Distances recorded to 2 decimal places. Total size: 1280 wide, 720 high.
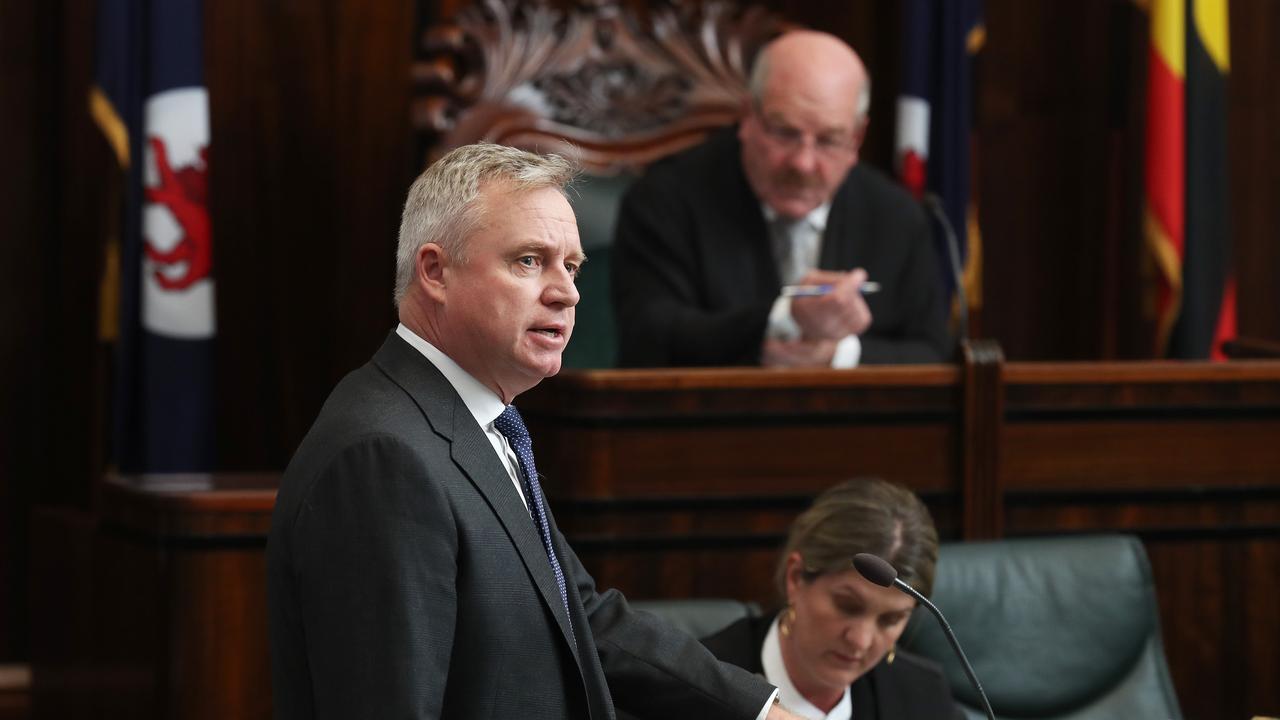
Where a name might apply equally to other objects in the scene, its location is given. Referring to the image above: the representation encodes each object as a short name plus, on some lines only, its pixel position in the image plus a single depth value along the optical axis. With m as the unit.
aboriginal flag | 10.74
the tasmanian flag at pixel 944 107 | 10.81
